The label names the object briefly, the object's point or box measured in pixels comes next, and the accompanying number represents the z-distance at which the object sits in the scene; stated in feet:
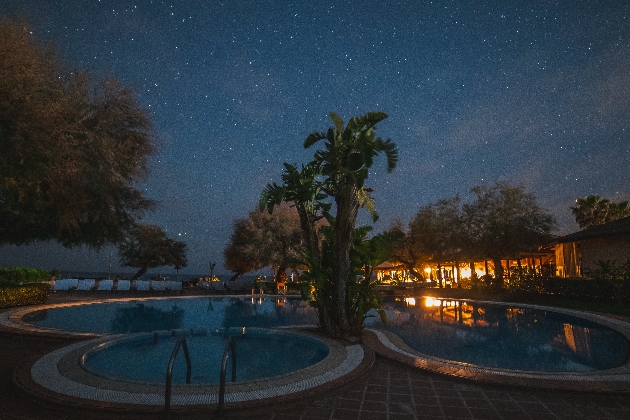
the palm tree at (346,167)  31.27
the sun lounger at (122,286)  88.12
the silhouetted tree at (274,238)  101.50
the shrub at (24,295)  52.37
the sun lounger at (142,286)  89.91
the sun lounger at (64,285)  88.28
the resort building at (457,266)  107.34
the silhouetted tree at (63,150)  32.07
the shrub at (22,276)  60.54
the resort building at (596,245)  72.23
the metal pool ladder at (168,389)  14.55
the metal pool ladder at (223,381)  15.13
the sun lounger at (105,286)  88.16
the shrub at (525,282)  76.86
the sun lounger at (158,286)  92.12
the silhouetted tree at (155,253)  136.56
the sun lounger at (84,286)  89.35
